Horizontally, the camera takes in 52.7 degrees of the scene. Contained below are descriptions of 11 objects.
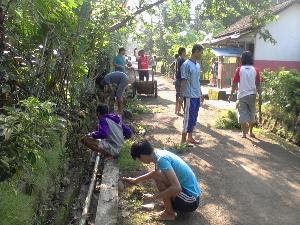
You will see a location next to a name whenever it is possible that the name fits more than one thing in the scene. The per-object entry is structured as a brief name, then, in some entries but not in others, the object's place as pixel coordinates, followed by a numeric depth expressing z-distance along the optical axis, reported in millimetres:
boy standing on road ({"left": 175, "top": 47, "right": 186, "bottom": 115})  8483
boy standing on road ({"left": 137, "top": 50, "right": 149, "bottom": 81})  12582
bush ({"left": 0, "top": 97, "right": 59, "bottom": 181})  2243
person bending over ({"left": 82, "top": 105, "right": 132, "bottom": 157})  5134
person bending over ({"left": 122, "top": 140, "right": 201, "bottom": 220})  3505
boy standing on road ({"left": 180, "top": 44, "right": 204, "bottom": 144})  5874
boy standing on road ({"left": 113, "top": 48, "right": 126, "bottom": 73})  10060
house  15296
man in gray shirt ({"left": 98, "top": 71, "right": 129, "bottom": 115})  8083
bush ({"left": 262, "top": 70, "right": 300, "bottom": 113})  6969
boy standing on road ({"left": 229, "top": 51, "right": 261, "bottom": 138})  6424
